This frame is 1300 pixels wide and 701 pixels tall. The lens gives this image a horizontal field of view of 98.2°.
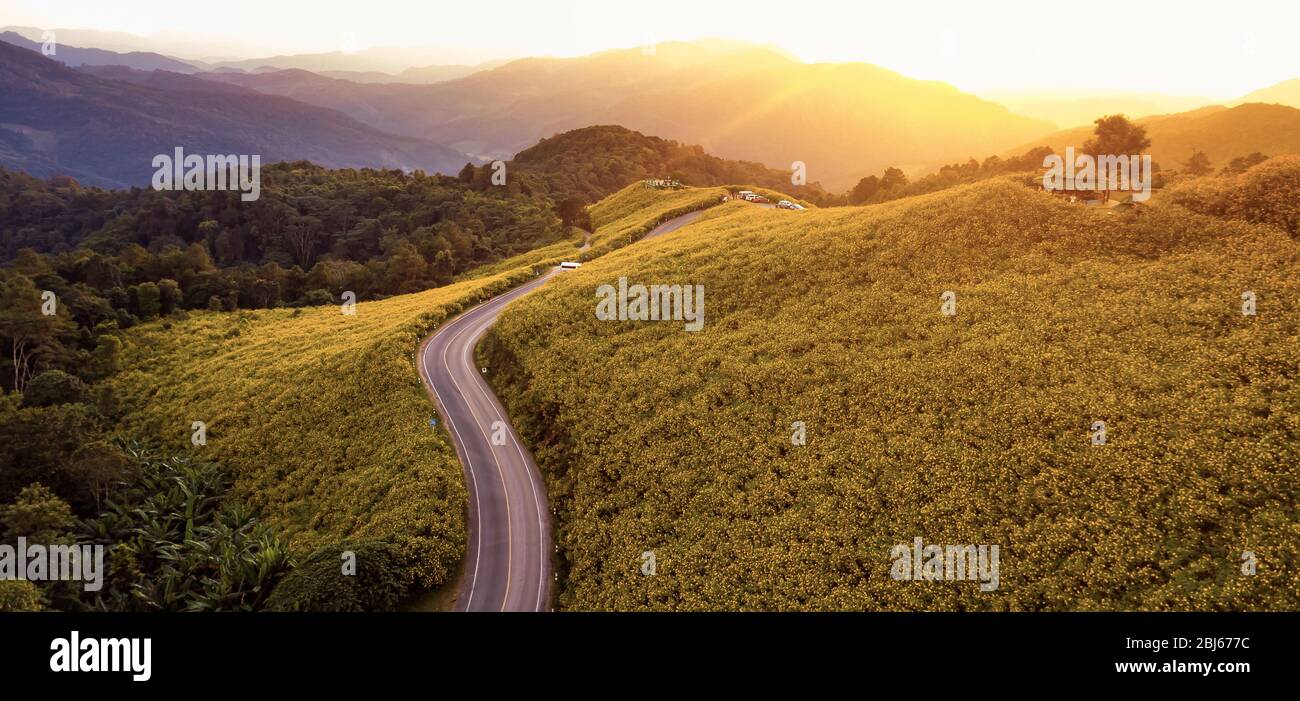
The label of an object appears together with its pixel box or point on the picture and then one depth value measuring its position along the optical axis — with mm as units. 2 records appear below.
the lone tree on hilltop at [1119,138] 64500
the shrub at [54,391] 51406
